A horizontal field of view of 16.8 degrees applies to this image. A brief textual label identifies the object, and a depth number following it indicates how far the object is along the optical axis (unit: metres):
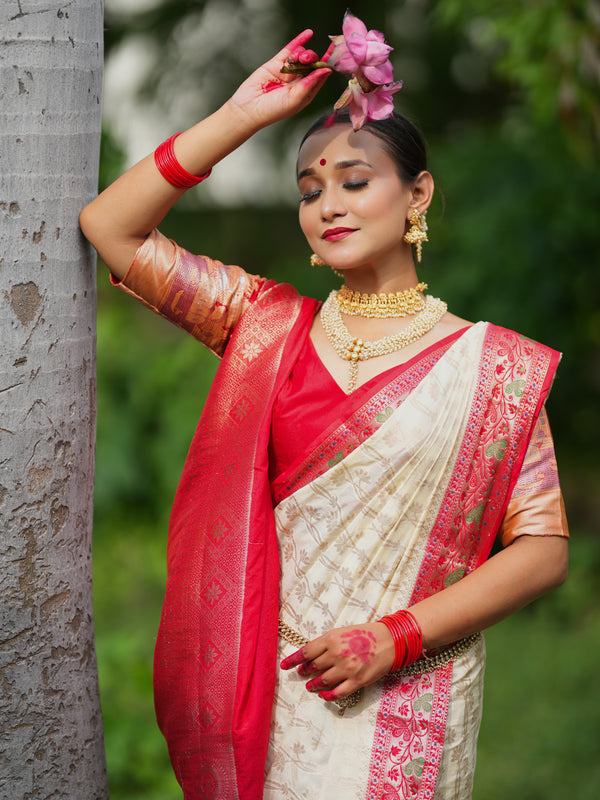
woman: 2.49
